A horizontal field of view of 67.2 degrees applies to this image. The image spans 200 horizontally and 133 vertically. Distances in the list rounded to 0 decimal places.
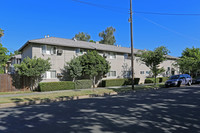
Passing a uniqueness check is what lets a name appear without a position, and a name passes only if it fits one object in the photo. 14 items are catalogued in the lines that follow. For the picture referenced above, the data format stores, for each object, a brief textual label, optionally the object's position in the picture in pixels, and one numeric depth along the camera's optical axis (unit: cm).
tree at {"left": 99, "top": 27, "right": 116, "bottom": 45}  5228
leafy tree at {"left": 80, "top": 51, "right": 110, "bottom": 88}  1867
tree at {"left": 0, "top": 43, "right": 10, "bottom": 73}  2942
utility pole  1655
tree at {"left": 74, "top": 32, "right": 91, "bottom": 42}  5322
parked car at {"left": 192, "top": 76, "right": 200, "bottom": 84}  2373
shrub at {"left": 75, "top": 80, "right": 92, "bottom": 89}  1849
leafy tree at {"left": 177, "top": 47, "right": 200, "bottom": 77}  2771
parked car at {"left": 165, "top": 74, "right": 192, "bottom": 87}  1857
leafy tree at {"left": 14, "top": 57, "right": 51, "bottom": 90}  1541
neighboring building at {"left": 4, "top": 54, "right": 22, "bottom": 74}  2948
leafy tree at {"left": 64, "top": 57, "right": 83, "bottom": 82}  1839
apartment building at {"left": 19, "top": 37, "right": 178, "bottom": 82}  1803
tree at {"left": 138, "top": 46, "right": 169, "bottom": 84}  1905
